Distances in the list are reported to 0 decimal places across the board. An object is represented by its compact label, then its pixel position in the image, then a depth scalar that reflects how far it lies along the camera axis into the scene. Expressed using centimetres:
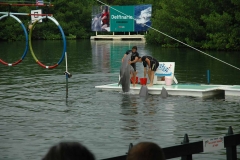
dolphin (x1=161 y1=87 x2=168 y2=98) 2061
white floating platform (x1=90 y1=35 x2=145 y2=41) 7550
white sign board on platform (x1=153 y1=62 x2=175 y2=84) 2221
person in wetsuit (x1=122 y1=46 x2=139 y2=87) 2225
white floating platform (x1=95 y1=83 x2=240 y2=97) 2067
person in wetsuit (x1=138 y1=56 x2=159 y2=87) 2188
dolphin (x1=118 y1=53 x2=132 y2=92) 2116
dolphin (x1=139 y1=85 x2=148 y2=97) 2069
